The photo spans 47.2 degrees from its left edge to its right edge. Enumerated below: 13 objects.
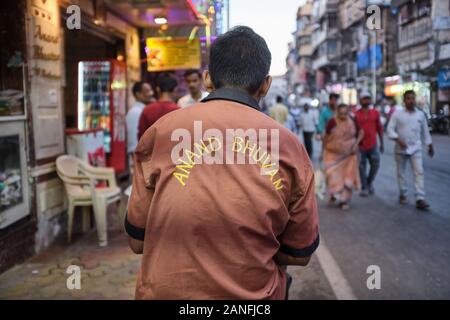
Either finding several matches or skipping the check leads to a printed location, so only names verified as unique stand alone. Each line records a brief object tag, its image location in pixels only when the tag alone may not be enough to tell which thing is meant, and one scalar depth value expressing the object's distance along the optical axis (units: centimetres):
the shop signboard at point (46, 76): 530
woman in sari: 789
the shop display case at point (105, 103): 744
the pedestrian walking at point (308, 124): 1417
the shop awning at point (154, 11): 747
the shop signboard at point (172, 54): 948
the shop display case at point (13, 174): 477
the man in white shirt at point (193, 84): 587
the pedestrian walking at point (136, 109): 670
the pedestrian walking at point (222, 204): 158
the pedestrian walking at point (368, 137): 905
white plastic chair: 581
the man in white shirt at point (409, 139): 715
